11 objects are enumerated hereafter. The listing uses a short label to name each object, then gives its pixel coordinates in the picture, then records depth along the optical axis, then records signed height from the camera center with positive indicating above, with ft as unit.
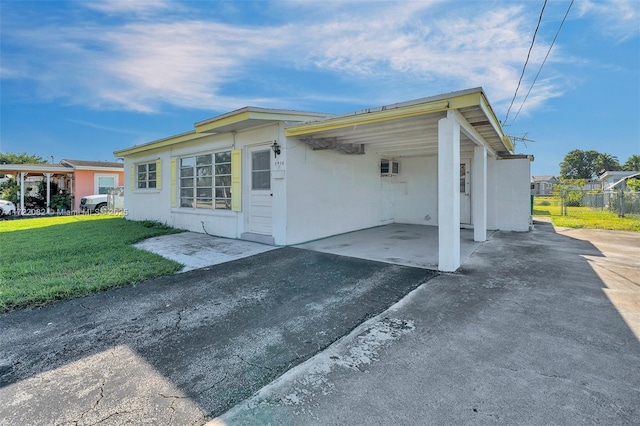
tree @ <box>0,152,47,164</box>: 107.65 +18.58
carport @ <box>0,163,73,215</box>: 50.52 +6.65
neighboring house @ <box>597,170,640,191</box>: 110.11 +10.99
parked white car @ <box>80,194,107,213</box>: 51.93 +0.81
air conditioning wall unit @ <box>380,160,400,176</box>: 32.78 +4.38
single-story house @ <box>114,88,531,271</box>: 14.98 +2.96
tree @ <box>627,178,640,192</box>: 56.46 +3.83
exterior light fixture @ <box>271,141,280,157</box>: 21.18 +4.20
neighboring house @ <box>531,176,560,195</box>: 141.79 +8.71
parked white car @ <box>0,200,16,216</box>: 47.78 +0.00
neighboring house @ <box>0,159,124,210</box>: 53.35 +6.48
